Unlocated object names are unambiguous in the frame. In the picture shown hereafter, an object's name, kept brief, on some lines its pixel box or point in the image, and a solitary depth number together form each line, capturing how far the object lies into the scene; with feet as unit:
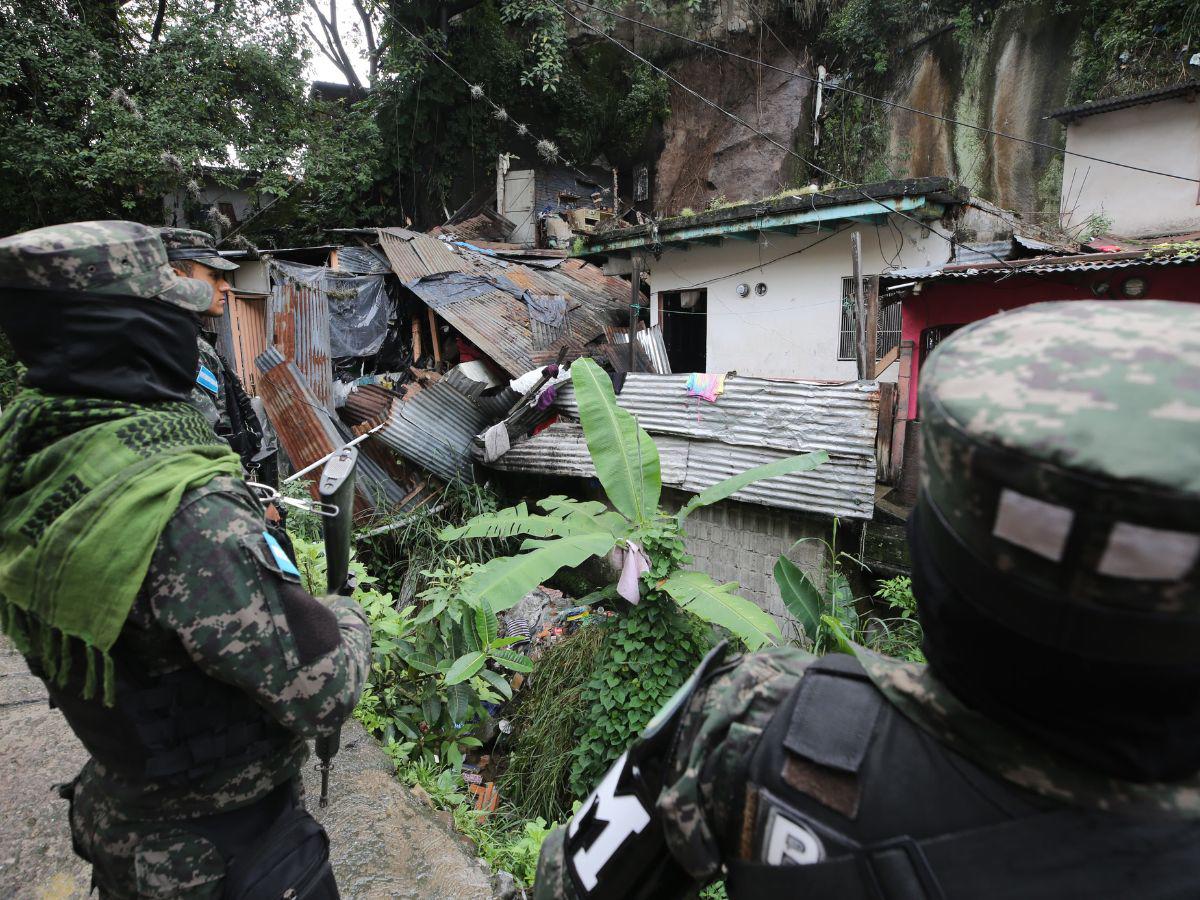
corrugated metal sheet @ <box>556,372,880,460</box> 19.84
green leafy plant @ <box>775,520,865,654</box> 13.74
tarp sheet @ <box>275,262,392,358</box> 37.70
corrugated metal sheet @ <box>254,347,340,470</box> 26.66
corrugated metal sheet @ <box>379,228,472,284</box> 38.86
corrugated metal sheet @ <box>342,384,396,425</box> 29.70
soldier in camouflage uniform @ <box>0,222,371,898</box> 3.87
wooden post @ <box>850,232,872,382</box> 23.32
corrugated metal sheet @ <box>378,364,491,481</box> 26.71
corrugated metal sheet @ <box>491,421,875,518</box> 19.26
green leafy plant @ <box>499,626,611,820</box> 13.96
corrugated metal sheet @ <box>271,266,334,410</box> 33.50
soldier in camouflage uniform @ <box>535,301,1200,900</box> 2.04
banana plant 11.98
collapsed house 20.84
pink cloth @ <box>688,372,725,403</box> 22.59
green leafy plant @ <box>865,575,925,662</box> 14.49
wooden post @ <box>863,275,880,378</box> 22.80
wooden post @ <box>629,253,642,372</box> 30.40
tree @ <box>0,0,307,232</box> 37.06
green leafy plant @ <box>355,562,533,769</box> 12.02
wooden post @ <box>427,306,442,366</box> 37.76
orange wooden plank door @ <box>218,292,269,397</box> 33.63
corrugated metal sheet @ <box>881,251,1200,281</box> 20.61
